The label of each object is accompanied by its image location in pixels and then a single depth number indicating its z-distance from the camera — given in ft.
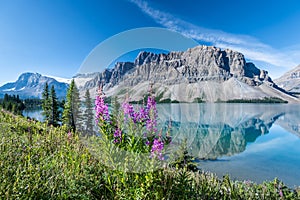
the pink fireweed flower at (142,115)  11.75
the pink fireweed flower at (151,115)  11.66
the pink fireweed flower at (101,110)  12.38
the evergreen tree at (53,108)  115.14
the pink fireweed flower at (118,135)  11.81
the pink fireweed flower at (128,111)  11.78
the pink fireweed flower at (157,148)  11.14
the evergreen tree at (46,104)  115.67
